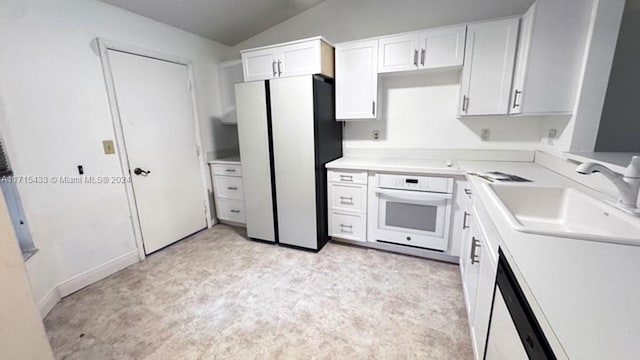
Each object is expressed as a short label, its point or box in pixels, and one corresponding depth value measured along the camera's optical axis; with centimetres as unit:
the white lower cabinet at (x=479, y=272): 115
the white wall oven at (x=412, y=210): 228
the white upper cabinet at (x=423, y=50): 222
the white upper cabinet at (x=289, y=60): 247
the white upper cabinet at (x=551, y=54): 173
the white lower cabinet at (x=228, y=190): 321
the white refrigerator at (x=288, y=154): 246
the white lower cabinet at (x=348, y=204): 260
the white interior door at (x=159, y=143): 243
